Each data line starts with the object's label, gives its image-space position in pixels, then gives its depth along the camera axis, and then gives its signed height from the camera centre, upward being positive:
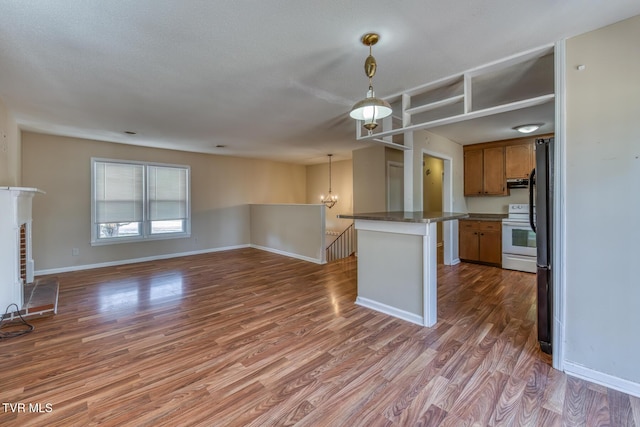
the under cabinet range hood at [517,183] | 5.05 +0.56
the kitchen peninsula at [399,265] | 2.79 -0.57
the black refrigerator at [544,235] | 2.20 -0.19
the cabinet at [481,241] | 5.05 -0.54
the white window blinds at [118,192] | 5.38 +0.44
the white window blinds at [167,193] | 6.03 +0.48
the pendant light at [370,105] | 2.01 +0.81
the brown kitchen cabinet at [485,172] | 5.30 +0.81
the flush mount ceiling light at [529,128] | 4.20 +1.31
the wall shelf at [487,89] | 2.32 +1.31
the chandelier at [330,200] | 8.12 +0.39
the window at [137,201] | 5.39 +0.27
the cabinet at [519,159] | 5.00 +0.98
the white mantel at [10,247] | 2.88 -0.35
